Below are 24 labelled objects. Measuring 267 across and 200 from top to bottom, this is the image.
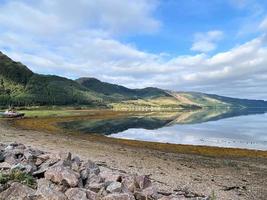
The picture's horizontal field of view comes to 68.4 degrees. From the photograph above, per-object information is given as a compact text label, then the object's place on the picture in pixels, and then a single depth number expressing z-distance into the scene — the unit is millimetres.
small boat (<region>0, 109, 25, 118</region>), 53019
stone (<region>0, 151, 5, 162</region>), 9978
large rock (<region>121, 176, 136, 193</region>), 7273
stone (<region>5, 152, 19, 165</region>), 9503
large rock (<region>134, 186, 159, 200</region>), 6888
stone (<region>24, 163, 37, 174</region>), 8362
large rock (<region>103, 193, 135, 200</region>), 6484
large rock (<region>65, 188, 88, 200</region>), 6580
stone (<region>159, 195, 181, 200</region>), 6698
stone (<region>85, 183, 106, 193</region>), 7361
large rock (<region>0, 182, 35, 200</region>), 6506
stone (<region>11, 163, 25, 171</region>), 8378
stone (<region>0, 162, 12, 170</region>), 8799
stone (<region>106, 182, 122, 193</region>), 7062
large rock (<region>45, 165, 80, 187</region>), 7487
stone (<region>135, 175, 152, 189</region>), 7627
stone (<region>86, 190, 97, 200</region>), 6681
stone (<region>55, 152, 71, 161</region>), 9707
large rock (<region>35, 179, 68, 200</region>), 6332
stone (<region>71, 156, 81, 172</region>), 8786
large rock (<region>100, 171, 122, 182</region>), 8169
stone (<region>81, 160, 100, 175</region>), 8842
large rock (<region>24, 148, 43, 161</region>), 10051
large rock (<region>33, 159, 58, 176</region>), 8352
